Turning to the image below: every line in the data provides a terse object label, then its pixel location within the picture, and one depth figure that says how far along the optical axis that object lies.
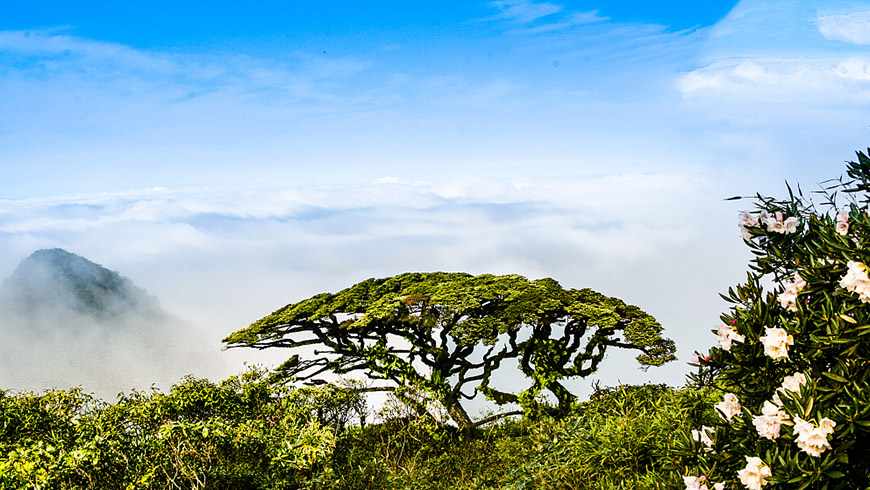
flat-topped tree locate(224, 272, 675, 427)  11.02
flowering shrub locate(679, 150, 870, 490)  3.06
